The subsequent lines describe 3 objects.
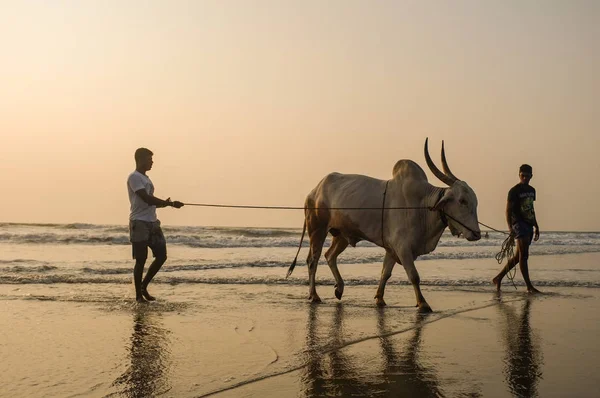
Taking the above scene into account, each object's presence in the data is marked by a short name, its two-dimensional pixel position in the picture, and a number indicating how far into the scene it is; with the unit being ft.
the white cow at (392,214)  27.20
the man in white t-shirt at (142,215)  27.63
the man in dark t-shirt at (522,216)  33.73
